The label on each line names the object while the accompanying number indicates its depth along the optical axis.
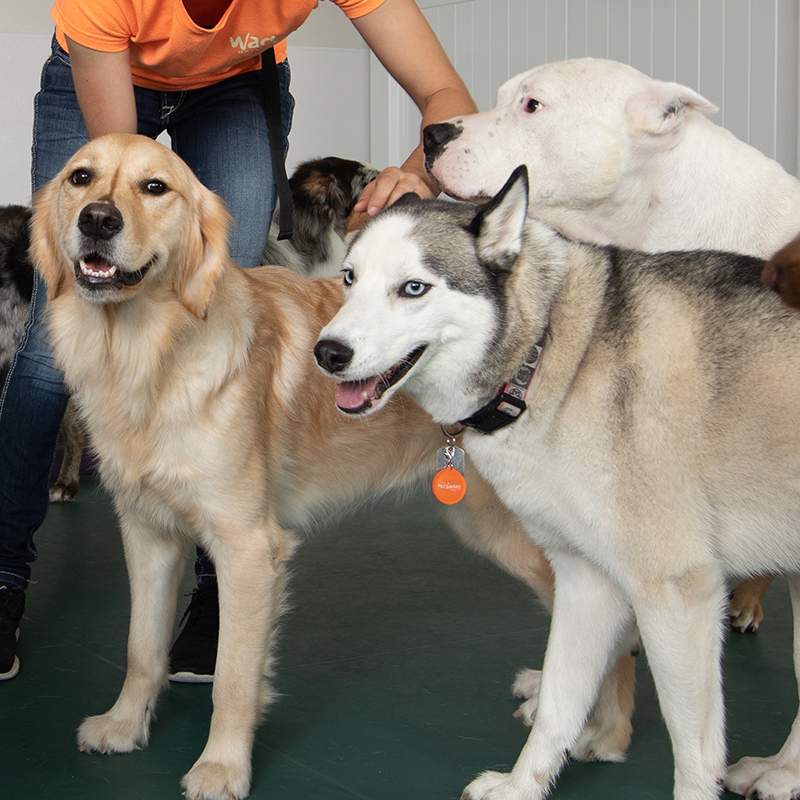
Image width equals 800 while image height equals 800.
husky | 1.62
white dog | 2.13
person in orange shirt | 2.19
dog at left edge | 3.76
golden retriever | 1.88
